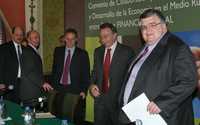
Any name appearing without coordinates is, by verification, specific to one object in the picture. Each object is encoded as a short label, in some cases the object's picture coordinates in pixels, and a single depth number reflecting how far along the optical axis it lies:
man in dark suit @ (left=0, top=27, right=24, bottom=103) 3.92
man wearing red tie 3.09
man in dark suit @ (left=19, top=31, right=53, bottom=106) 3.91
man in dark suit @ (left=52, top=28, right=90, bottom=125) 3.92
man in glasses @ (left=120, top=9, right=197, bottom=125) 1.93
